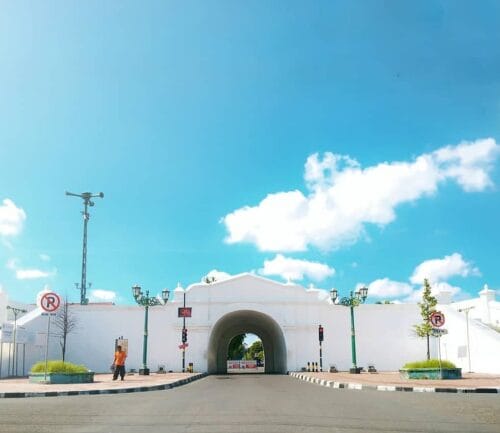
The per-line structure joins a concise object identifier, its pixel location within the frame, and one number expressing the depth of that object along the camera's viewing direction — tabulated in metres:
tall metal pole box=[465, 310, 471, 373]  34.81
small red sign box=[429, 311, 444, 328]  22.28
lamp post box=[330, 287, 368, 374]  32.91
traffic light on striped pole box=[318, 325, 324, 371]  38.49
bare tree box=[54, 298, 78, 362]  39.18
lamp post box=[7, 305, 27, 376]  32.31
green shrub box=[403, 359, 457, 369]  23.72
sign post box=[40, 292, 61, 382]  20.42
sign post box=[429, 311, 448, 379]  22.28
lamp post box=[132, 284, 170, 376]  31.55
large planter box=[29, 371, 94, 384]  21.73
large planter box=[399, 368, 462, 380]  23.22
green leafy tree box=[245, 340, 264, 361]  124.12
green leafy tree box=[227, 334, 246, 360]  86.19
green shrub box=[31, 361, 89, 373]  22.16
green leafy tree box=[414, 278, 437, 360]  35.41
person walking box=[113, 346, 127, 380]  23.64
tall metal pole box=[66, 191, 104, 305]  48.44
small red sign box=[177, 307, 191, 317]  38.75
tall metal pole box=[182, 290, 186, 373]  38.22
